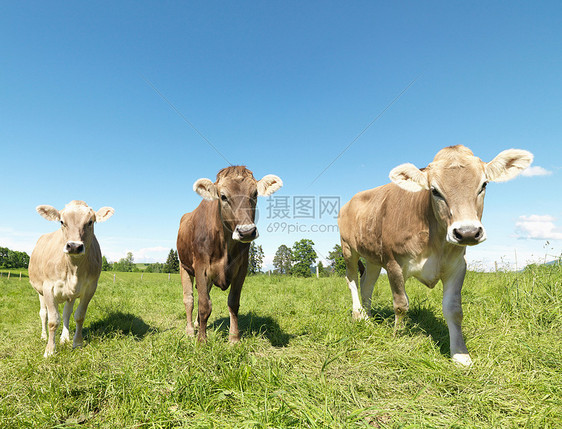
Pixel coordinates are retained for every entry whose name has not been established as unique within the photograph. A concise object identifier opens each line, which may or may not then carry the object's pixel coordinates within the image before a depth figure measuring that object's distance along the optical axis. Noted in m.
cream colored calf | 5.01
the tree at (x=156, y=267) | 99.12
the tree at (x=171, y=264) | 76.61
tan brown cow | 3.33
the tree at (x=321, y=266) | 62.72
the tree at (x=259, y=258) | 55.07
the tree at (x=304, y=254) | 64.56
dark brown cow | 4.35
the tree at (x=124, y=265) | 107.88
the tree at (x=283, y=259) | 68.84
